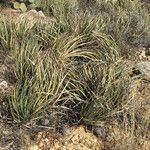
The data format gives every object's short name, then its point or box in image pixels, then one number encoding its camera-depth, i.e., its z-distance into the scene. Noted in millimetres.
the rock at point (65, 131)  1917
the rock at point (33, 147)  1818
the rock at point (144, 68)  2451
